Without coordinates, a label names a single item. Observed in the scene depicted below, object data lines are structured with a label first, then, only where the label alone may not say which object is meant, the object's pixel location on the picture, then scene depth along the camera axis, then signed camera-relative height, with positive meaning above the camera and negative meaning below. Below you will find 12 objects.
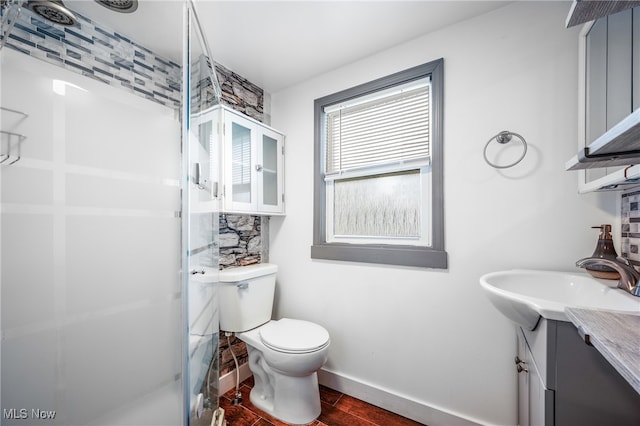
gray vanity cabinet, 0.65 -0.47
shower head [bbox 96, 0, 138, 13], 1.16 +0.97
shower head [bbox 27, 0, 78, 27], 0.97 +0.81
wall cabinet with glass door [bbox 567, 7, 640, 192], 0.93 +0.53
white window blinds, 1.55 +0.55
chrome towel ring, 1.22 +0.35
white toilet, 1.38 -0.76
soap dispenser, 0.96 -0.17
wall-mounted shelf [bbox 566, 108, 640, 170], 0.44 +0.14
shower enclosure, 0.98 -0.08
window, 1.46 +0.26
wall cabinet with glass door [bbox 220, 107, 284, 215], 1.57 +0.31
